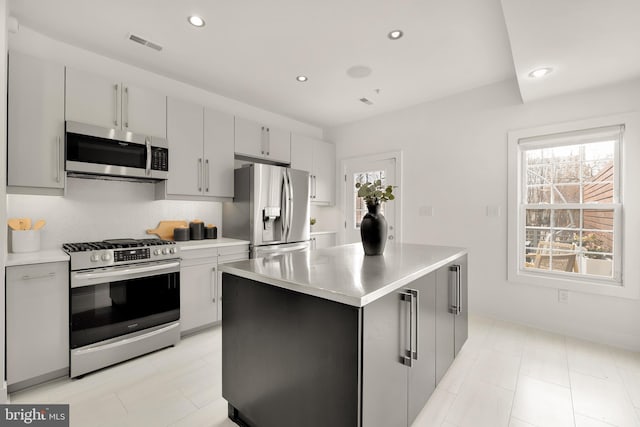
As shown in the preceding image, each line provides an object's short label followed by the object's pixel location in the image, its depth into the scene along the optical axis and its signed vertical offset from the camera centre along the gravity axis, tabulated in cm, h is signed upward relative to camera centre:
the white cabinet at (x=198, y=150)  299 +65
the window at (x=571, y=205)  275 +7
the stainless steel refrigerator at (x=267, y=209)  334 +2
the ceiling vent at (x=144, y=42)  247 +145
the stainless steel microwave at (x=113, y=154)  235 +49
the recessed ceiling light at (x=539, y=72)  245 +119
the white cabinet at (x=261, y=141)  357 +90
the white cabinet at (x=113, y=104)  239 +93
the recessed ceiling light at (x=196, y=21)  222 +145
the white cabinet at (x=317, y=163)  429 +73
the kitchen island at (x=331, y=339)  114 -59
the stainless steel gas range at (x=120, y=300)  216 -73
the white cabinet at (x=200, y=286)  279 -75
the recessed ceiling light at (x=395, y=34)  237 +144
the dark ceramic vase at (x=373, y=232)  203 -14
